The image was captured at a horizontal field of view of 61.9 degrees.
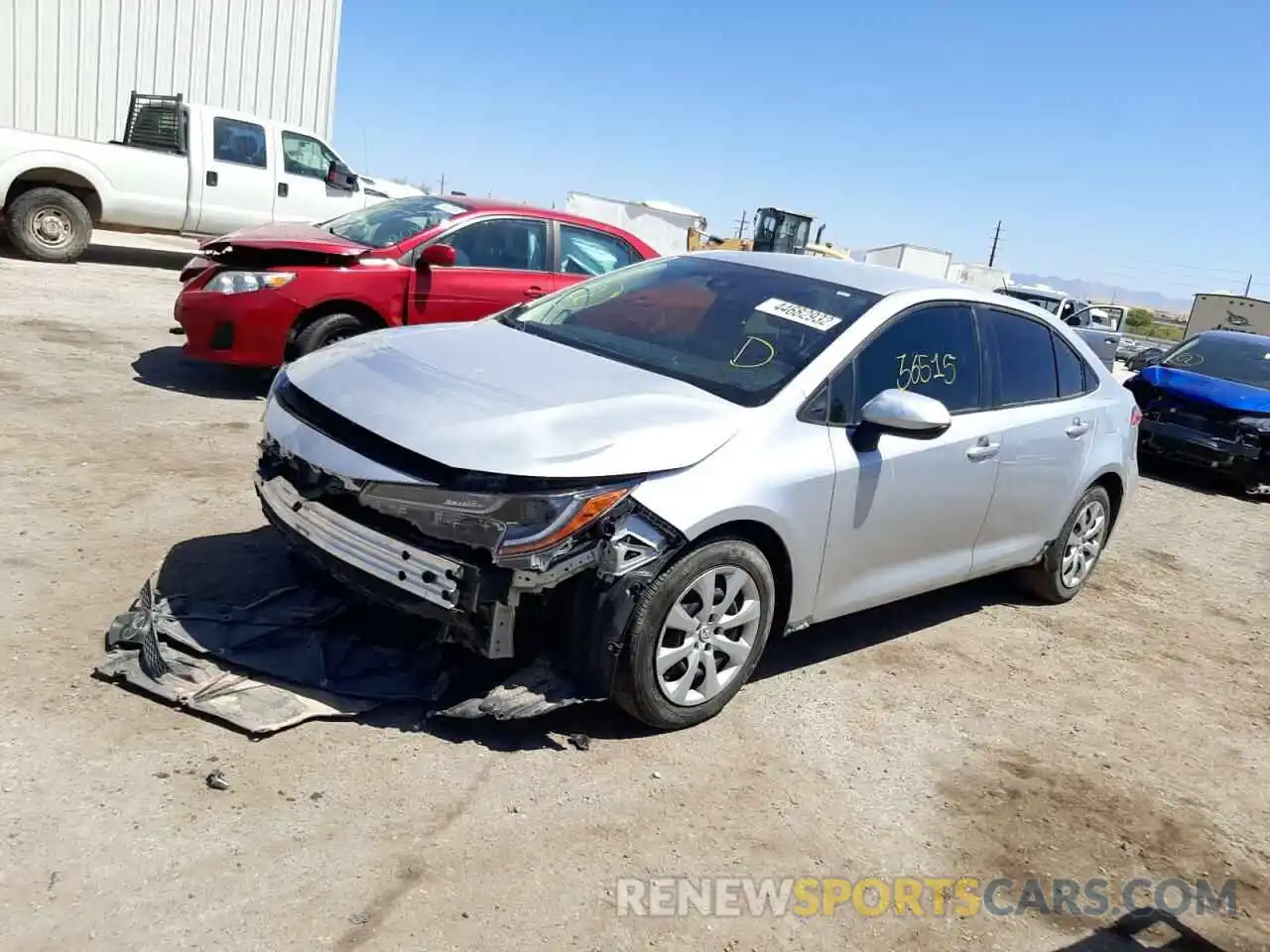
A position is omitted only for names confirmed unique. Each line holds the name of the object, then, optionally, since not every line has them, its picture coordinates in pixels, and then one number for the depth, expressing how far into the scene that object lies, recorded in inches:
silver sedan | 130.5
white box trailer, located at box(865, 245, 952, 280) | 1545.3
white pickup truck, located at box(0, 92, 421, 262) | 467.5
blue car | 378.0
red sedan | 283.0
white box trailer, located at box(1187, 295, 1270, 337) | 1254.3
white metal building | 650.2
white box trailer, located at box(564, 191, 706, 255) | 1406.3
